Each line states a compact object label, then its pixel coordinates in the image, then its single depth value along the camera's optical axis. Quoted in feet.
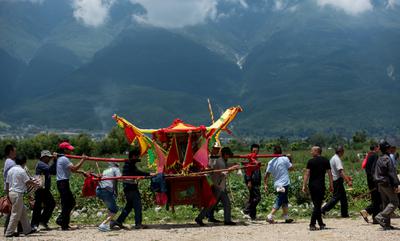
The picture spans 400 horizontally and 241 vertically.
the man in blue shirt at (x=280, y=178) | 51.11
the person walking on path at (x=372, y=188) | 48.67
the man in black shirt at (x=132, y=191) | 49.19
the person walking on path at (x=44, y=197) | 49.03
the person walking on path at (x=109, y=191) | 49.01
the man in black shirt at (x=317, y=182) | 45.73
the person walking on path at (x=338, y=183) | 52.21
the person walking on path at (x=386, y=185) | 44.19
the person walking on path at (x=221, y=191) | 50.21
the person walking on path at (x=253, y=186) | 53.52
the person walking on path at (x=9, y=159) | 46.37
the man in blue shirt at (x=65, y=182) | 48.85
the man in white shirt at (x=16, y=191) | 45.16
